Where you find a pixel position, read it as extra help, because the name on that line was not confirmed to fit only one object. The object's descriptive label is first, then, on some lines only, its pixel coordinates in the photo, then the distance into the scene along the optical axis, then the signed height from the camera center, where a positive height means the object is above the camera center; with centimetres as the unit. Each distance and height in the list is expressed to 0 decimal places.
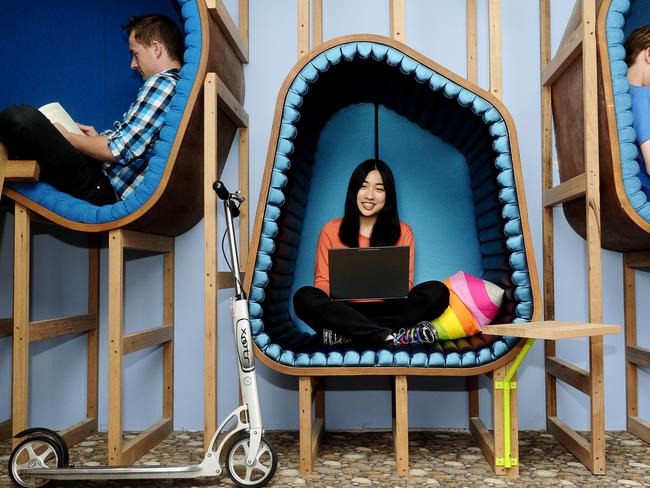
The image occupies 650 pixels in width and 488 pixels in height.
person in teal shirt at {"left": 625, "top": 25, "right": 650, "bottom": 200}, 193 +57
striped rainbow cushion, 202 -15
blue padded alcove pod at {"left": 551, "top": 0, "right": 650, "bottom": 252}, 186 +38
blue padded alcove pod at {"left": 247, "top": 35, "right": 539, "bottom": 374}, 184 +29
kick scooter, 166 -52
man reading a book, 192 +41
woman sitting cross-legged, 200 -10
